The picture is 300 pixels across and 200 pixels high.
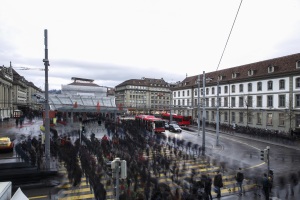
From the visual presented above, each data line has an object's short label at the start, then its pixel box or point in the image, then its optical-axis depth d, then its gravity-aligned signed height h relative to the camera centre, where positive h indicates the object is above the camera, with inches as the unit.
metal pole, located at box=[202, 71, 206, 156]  919.7 -166.3
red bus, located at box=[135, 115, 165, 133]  1417.2 -123.8
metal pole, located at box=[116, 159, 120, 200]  318.0 -97.7
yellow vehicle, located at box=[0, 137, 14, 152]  827.0 -141.4
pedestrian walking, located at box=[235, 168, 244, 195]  508.7 -164.9
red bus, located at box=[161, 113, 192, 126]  1931.6 -126.9
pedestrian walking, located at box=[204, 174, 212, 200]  460.8 -161.0
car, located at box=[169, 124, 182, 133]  1522.0 -156.2
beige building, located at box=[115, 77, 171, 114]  4478.3 +269.5
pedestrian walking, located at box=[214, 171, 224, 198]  478.0 -158.1
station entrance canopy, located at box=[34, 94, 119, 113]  1678.2 +31.4
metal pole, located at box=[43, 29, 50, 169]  585.0 -60.4
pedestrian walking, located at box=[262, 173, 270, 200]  474.6 -166.8
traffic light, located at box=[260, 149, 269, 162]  568.3 -122.1
